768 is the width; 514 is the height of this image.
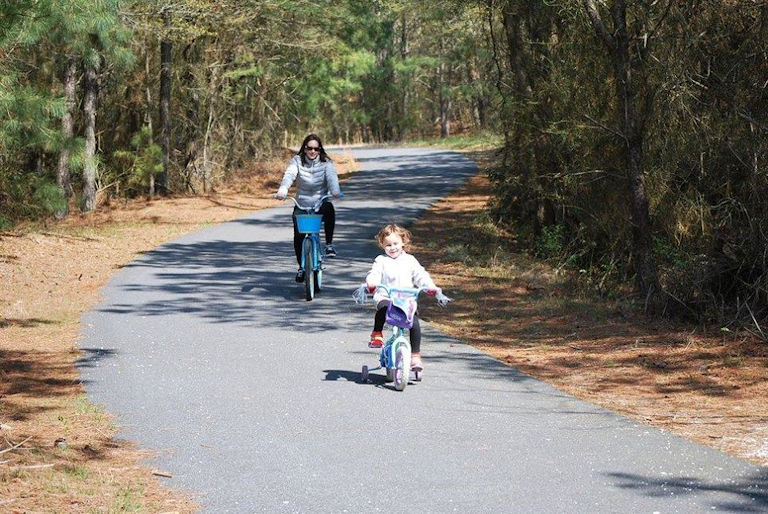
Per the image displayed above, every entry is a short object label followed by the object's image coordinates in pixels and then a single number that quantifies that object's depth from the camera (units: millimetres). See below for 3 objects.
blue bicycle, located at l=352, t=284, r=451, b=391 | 18449
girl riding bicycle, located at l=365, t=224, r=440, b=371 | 18805
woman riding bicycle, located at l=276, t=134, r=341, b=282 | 28929
